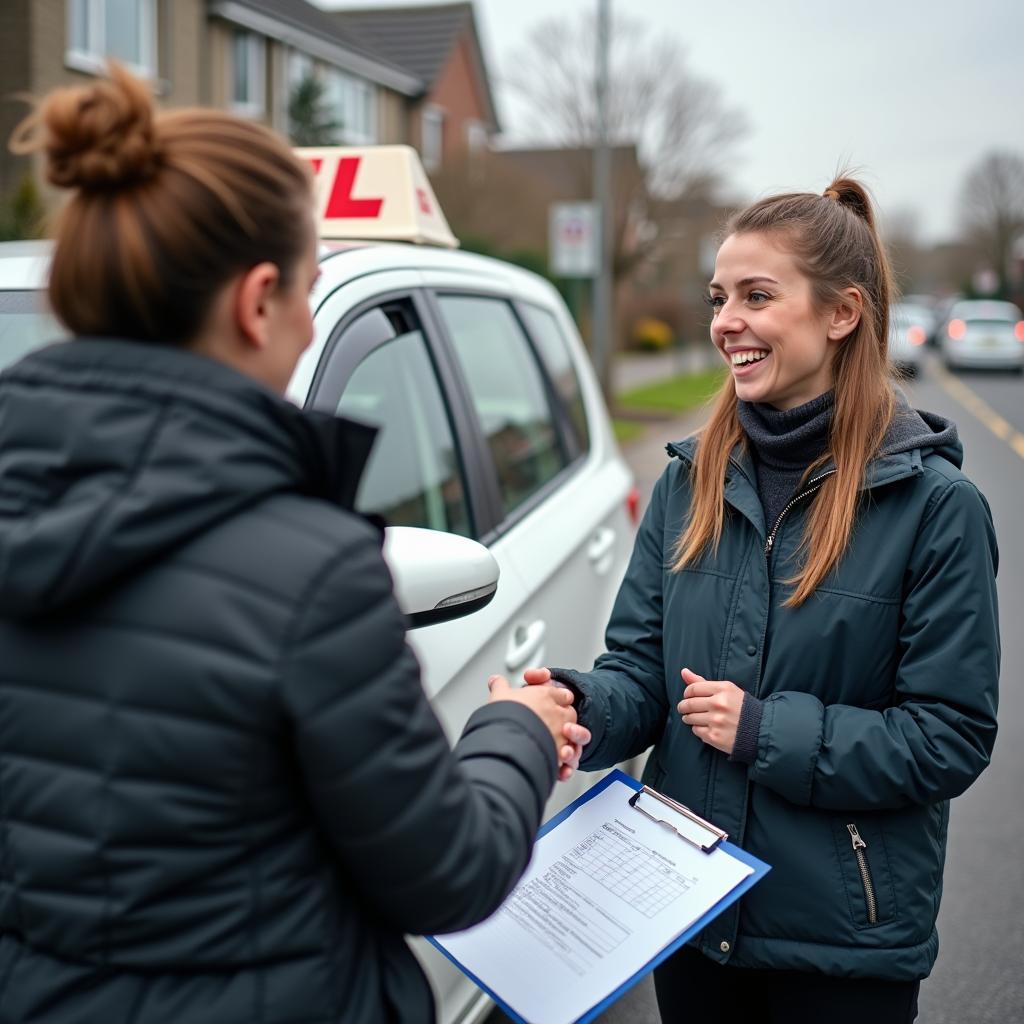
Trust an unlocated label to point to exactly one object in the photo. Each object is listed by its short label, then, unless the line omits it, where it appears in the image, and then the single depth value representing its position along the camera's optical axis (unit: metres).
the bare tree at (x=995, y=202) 69.94
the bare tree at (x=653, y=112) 28.31
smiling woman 1.76
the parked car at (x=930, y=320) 40.50
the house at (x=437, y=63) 32.97
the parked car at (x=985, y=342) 29.34
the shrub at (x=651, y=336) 36.91
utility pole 15.20
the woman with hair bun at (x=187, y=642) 1.12
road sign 14.44
